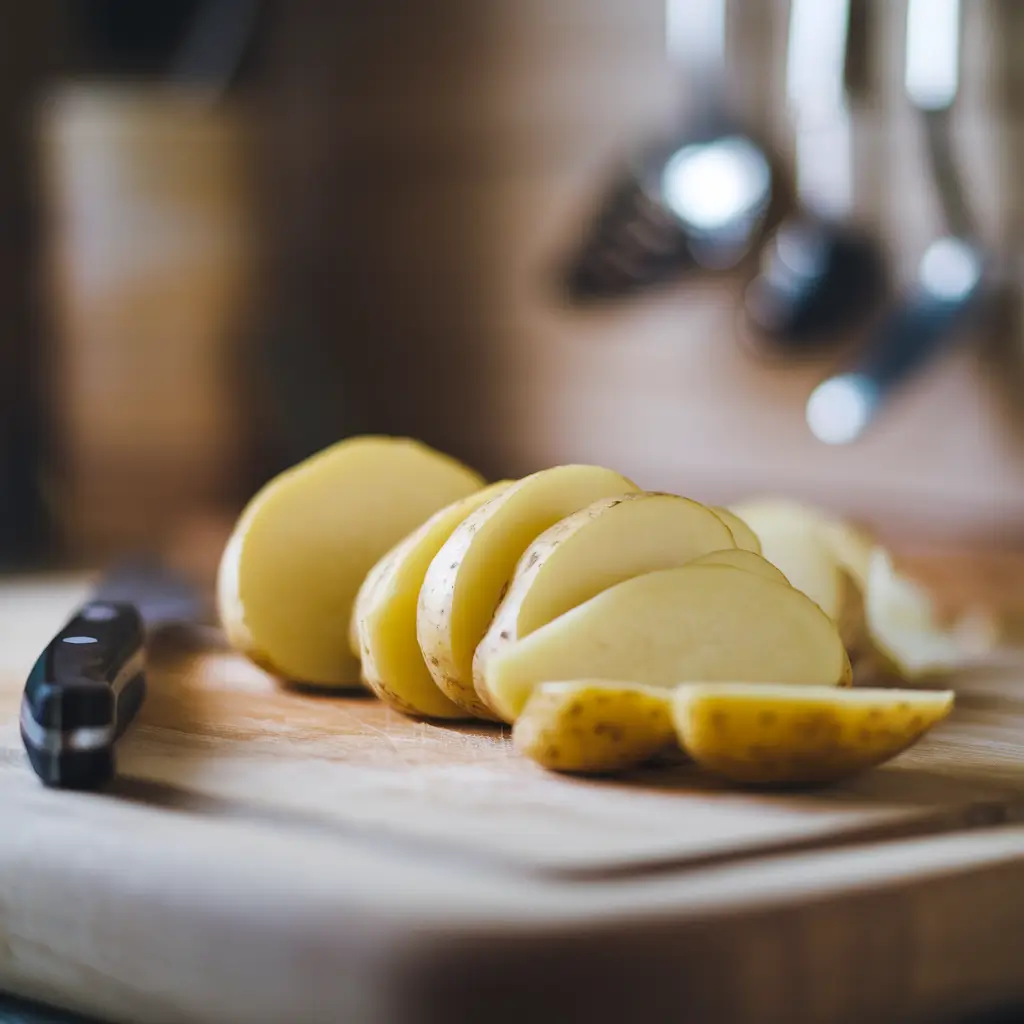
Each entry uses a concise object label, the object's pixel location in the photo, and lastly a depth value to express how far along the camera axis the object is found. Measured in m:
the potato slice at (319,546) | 0.55
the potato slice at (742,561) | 0.47
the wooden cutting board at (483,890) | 0.38
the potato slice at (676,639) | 0.45
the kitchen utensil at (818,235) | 0.86
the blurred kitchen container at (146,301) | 2.09
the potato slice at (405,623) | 0.51
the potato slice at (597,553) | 0.46
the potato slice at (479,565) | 0.49
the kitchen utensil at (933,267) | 0.79
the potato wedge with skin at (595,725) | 0.44
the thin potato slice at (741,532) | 0.51
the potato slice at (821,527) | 0.59
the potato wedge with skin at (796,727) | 0.43
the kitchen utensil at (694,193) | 0.93
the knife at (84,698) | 0.44
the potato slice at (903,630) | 0.59
